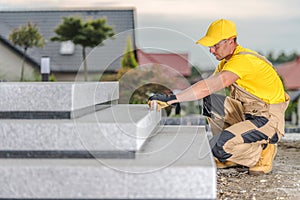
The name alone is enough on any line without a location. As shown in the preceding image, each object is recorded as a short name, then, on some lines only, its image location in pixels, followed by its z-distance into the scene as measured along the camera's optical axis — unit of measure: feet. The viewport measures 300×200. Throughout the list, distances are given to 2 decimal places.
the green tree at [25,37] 58.90
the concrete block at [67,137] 7.60
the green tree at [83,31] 64.67
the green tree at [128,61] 48.32
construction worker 11.10
